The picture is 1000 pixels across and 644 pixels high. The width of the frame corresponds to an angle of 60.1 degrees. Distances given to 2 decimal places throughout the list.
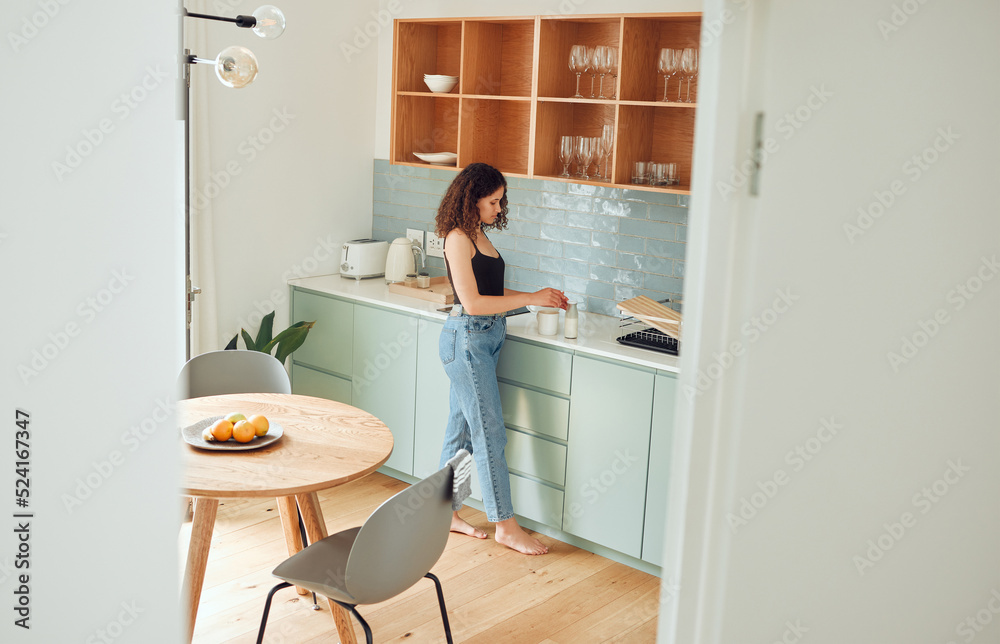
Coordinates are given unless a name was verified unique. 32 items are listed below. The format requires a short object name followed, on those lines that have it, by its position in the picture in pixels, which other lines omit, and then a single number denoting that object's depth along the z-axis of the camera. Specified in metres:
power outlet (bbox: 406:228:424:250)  4.57
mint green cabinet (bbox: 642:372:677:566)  3.16
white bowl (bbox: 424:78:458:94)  4.21
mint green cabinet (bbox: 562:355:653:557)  3.26
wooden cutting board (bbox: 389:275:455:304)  3.97
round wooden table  2.20
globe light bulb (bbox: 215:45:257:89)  2.52
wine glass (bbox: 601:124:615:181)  3.66
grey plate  2.38
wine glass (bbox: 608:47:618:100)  3.60
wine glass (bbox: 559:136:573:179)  3.75
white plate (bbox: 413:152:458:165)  4.30
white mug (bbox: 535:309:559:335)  3.50
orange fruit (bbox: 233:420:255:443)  2.41
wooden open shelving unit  3.60
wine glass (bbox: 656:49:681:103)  3.43
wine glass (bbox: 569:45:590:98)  3.67
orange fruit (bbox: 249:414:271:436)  2.45
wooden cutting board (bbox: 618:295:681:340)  3.22
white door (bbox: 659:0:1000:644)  0.84
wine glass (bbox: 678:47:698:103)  3.41
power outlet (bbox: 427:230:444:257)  4.51
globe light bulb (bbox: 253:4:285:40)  2.57
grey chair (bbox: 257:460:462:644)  2.11
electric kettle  4.39
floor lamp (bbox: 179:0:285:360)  2.53
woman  3.36
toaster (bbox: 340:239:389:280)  4.45
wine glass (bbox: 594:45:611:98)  3.61
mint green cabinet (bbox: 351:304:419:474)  3.96
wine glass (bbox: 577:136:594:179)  3.72
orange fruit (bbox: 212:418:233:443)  2.42
